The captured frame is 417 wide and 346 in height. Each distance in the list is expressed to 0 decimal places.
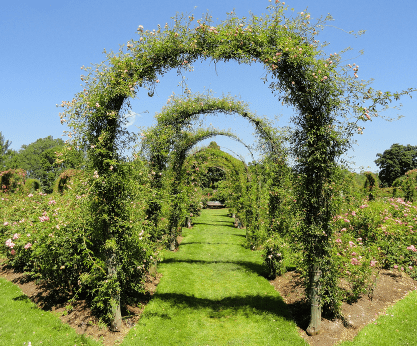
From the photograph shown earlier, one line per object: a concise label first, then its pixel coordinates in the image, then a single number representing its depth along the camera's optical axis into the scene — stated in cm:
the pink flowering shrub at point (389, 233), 658
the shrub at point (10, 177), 1966
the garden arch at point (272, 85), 418
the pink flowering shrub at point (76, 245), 451
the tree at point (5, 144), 5040
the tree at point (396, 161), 4378
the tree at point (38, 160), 4650
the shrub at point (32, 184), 2178
